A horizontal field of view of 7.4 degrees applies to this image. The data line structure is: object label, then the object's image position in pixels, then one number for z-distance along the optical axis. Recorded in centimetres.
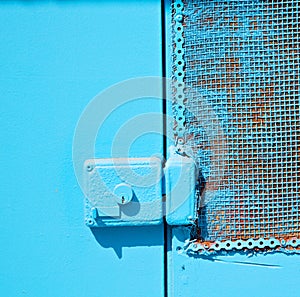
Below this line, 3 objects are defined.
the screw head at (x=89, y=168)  318
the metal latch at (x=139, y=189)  318
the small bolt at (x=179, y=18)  320
